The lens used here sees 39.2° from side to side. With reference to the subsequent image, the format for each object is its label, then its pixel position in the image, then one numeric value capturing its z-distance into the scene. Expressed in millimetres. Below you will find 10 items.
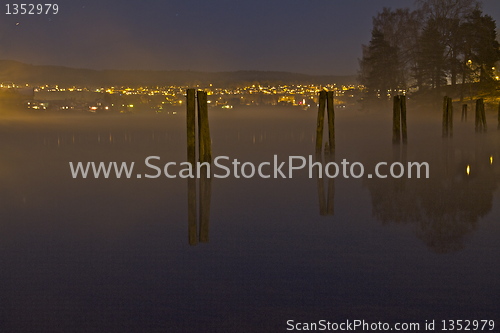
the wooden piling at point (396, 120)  26750
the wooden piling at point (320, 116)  23516
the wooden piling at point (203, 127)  18984
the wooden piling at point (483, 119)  34944
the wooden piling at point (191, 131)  17812
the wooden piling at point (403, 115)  26670
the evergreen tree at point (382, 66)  65500
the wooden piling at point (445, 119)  30750
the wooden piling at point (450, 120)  32125
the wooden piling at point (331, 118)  23928
